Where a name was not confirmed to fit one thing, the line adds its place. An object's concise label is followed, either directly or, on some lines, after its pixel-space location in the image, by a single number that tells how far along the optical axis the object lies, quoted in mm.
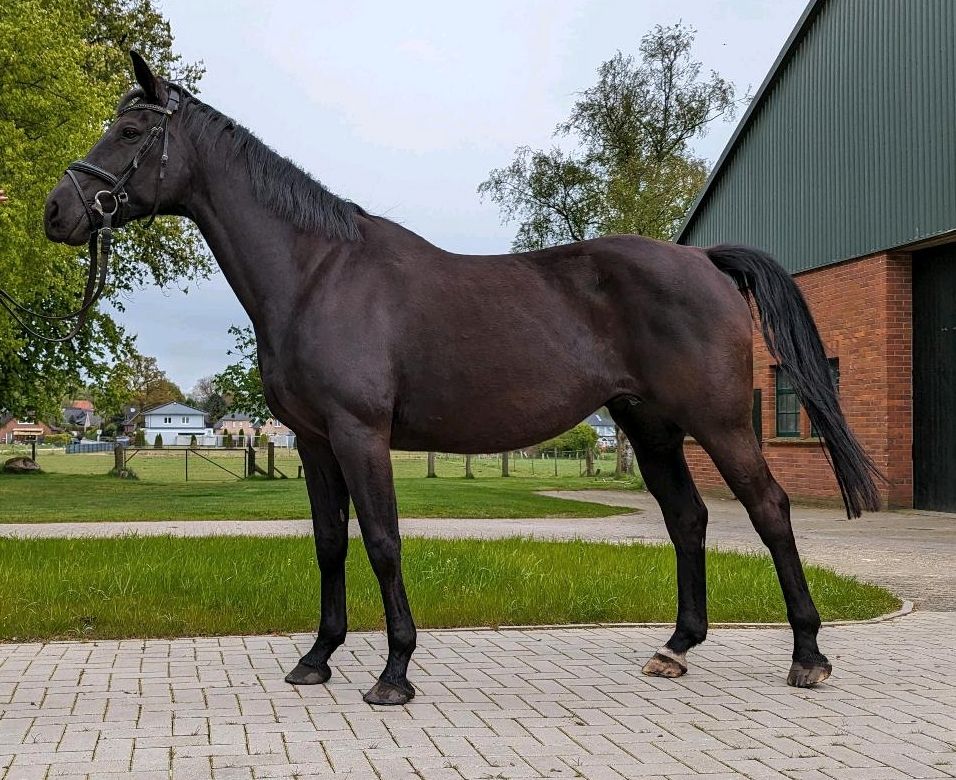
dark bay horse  4695
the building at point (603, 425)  129888
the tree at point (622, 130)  34531
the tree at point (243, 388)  28172
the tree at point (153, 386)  89250
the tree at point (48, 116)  15227
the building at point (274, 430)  100625
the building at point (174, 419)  118250
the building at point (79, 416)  128212
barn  15594
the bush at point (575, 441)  45512
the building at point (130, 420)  83150
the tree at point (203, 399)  108688
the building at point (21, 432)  113994
